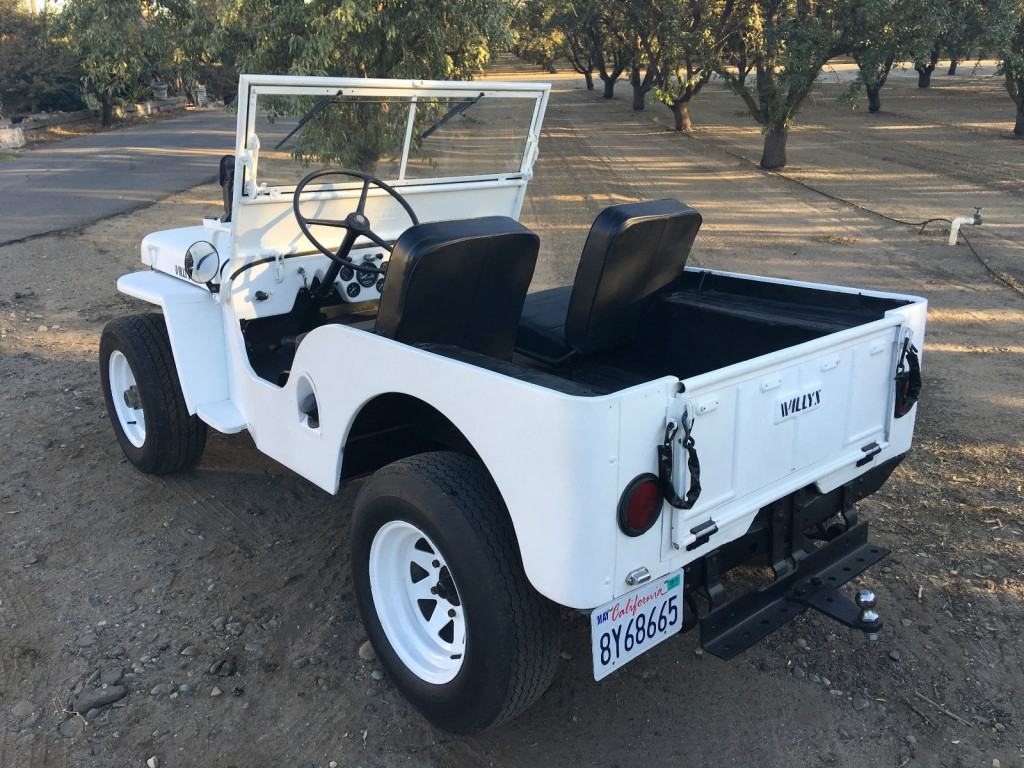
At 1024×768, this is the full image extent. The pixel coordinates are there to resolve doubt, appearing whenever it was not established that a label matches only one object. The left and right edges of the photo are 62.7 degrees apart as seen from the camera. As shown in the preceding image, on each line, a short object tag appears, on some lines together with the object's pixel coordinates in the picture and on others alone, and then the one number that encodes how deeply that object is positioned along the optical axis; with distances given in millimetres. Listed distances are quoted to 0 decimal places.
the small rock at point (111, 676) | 2825
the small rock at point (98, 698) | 2709
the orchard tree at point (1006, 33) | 12266
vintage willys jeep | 2162
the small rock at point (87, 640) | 3014
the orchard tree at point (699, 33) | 15969
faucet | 9336
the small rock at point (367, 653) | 2959
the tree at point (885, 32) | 12352
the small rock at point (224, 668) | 2875
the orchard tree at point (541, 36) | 27669
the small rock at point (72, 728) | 2596
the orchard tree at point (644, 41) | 23797
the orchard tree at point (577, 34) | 23969
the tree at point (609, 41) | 28531
